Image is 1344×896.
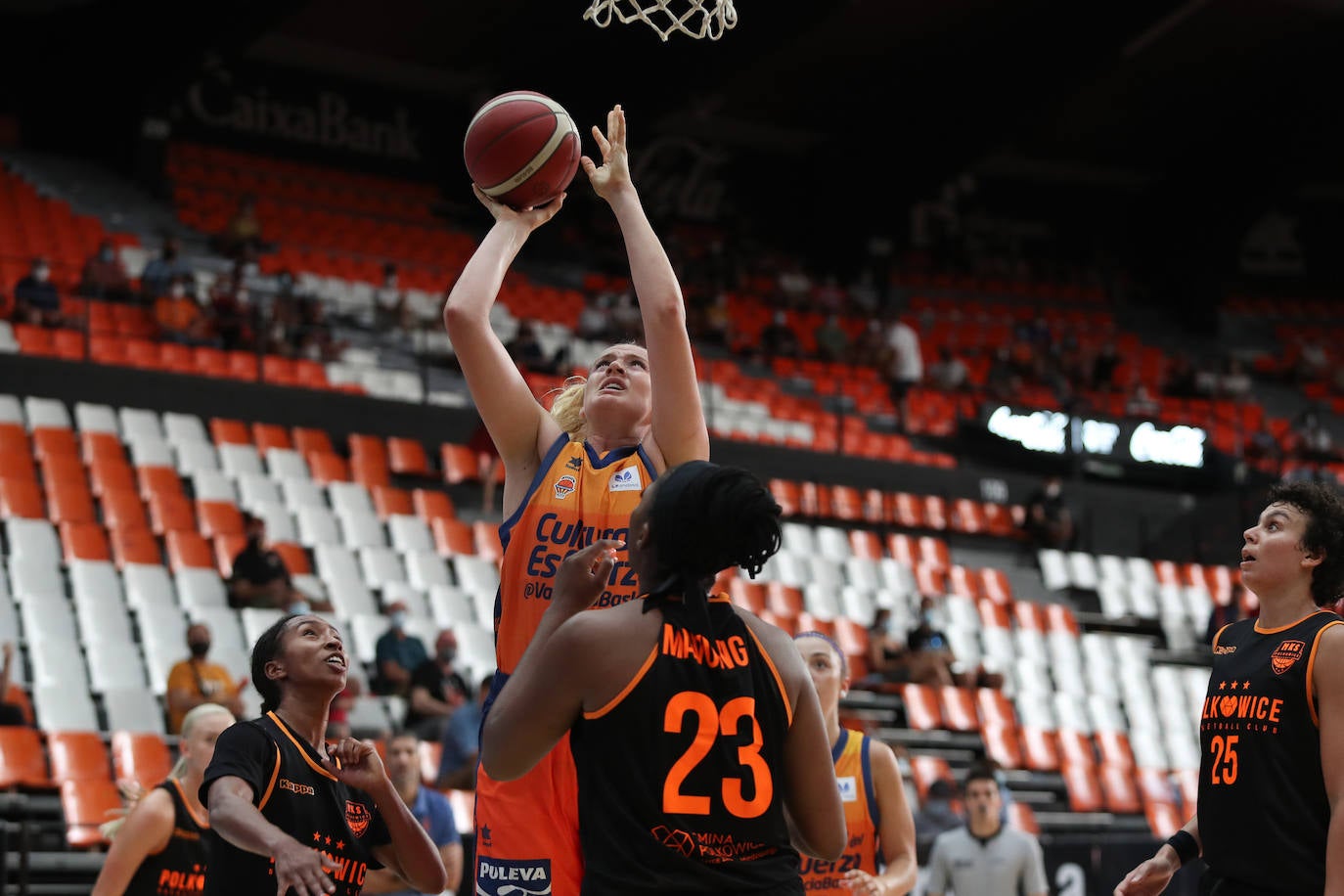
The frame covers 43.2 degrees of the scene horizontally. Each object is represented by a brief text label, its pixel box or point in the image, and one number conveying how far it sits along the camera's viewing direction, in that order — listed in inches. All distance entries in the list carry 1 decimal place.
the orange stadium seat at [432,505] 572.0
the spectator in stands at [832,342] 868.0
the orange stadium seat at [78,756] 386.6
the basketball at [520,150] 163.6
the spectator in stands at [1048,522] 718.5
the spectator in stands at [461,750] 386.9
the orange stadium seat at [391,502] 560.7
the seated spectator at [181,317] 615.5
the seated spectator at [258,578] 468.5
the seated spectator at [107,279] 611.5
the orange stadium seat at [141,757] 384.2
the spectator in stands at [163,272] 619.5
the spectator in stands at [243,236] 748.0
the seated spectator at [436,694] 442.0
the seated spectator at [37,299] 592.7
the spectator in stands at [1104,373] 935.0
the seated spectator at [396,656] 458.0
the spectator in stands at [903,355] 845.8
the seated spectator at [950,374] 857.5
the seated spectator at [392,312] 692.1
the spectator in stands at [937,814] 431.8
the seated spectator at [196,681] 402.3
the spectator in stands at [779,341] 840.3
